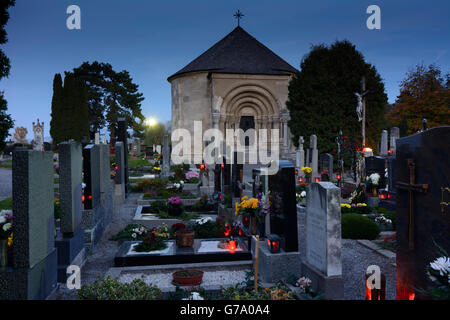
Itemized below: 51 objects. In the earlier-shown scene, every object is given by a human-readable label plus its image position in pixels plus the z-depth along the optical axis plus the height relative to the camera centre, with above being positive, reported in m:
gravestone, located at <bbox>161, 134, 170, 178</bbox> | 18.83 -0.58
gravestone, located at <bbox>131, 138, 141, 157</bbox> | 43.75 +0.82
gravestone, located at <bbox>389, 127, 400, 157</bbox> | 14.10 +0.71
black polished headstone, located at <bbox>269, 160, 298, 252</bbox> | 5.58 -0.89
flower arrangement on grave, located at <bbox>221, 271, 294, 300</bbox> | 4.17 -1.76
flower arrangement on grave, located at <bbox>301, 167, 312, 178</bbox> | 15.43 -0.81
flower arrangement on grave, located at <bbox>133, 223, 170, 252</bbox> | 6.85 -1.80
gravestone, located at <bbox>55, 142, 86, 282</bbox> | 5.80 -0.99
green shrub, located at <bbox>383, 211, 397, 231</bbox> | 9.19 -1.74
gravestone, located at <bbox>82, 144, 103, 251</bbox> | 7.45 -1.03
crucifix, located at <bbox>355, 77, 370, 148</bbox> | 16.27 +2.54
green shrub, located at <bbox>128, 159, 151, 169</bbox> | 27.64 -0.90
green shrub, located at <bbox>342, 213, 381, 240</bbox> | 8.18 -1.80
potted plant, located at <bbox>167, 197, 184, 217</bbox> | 9.97 -1.57
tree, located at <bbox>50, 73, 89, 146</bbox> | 32.62 +3.99
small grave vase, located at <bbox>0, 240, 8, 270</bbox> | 4.23 -1.22
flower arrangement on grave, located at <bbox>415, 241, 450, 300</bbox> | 3.25 -1.21
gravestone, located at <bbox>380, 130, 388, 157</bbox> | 16.92 +0.42
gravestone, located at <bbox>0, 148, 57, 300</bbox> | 4.09 -0.94
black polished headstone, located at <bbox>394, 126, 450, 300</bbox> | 3.93 -0.62
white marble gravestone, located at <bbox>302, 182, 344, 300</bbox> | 4.44 -1.16
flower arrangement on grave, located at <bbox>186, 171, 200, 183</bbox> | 16.17 -1.12
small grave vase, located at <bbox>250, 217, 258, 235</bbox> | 7.27 -1.54
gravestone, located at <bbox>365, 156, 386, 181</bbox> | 12.60 -0.46
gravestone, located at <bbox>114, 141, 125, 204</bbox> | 13.45 -0.96
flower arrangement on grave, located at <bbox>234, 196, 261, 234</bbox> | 6.72 -1.08
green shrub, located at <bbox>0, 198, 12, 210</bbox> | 11.57 -1.76
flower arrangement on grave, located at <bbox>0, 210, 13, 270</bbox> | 4.24 -1.03
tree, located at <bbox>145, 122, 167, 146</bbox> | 53.39 +3.44
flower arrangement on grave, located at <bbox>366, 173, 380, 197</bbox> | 11.74 -1.00
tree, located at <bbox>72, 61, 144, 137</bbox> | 40.97 +7.11
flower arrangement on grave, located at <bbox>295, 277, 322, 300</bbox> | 4.38 -1.79
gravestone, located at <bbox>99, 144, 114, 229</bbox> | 9.36 -0.92
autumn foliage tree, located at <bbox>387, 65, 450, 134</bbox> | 25.53 +3.89
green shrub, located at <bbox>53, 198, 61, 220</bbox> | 8.16 -1.36
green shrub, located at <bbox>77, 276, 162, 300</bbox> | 4.19 -1.70
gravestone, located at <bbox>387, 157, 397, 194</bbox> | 10.96 -0.85
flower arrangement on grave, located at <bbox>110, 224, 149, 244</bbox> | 7.75 -1.85
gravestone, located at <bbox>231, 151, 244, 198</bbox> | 10.02 -0.59
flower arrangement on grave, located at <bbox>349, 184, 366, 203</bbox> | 11.80 -1.48
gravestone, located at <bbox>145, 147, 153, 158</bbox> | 38.65 +0.04
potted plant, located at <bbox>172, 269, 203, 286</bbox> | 5.38 -1.94
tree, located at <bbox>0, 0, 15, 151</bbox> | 12.78 +3.16
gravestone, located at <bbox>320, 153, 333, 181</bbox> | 15.60 -0.49
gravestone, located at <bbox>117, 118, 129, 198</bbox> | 15.77 +0.99
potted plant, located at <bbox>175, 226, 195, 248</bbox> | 7.07 -1.75
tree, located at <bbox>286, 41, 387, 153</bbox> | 22.66 +3.68
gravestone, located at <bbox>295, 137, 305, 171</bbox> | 19.72 -0.27
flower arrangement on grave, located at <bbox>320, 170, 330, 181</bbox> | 14.41 -0.99
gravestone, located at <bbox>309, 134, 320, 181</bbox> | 17.09 -0.26
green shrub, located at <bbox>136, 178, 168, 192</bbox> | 15.07 -1.39
